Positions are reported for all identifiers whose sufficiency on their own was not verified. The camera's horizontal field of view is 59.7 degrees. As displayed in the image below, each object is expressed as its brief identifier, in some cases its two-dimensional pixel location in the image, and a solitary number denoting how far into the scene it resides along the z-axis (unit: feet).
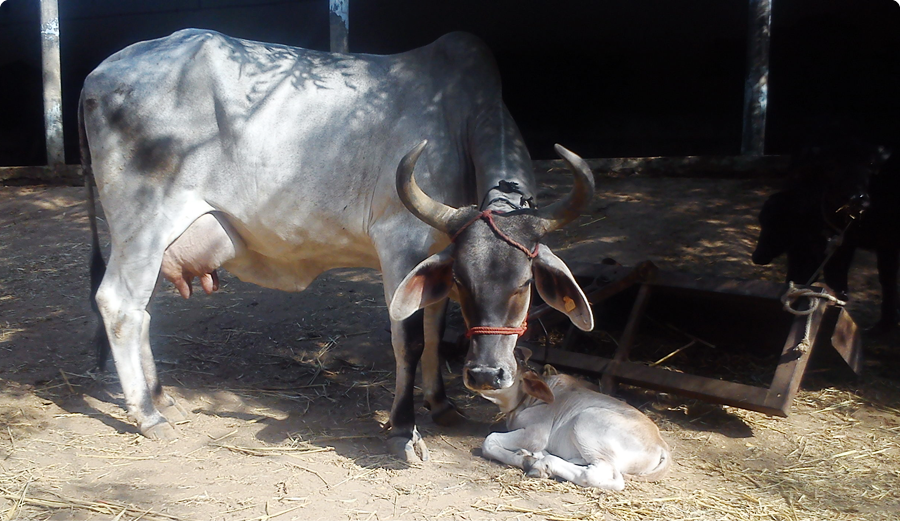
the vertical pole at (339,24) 25.22
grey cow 13.57
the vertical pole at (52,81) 29.91
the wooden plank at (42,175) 31.37
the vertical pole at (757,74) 24.85
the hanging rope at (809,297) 13.52
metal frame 13.30
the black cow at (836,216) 15.96
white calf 11.61
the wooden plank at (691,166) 25.40
